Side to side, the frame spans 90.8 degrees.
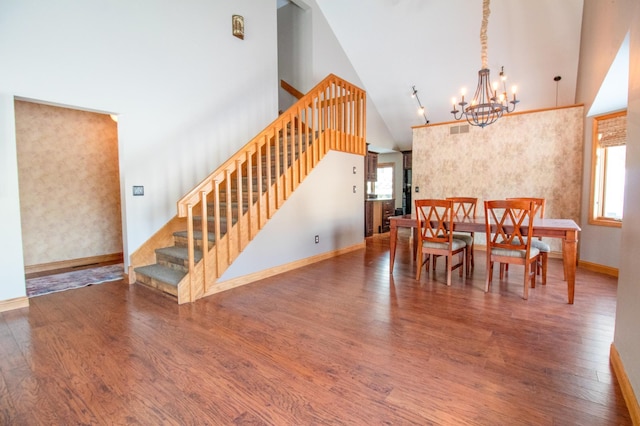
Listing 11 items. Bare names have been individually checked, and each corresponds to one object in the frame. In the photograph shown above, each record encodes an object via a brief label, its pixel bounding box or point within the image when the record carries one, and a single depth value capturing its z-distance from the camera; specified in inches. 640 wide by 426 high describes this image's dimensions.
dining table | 118.7
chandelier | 135.7
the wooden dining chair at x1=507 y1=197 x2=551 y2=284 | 132.4
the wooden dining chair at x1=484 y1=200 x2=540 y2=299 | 124.7
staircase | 128.4
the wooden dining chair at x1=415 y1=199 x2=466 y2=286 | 143.6
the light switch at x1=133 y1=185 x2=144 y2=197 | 149.3
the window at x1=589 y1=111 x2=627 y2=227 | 159.5
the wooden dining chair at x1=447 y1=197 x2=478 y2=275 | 160.2
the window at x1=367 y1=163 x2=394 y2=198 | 389.1
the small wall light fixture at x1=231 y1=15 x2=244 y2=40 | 186.1
